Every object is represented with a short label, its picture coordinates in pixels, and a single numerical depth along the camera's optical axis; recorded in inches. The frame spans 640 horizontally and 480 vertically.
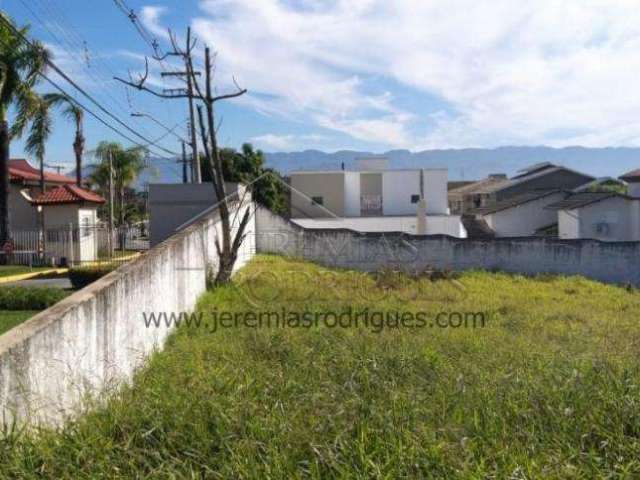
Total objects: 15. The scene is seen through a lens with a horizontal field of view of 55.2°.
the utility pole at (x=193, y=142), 753.0
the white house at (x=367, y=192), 1286.9
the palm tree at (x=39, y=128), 824.4
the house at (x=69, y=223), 784.3
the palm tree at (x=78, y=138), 1139.9
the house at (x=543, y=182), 1572.3
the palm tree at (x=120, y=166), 1337.4
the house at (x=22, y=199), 901.2
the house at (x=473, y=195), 1679.4
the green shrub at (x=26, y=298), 442.9
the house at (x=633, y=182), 1058.1
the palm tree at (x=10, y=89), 727.7
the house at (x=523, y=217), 1136.8
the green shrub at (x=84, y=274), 556.4
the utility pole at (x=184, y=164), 1266.7
